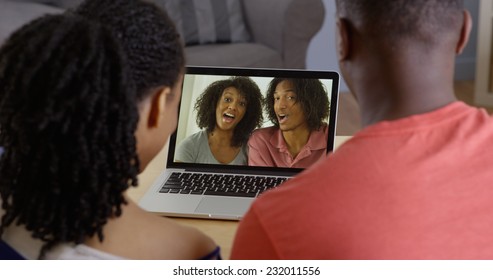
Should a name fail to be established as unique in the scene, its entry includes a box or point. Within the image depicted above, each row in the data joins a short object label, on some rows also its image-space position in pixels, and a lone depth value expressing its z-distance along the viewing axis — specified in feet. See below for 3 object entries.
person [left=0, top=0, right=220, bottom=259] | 7.26
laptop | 8.91
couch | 15.93
